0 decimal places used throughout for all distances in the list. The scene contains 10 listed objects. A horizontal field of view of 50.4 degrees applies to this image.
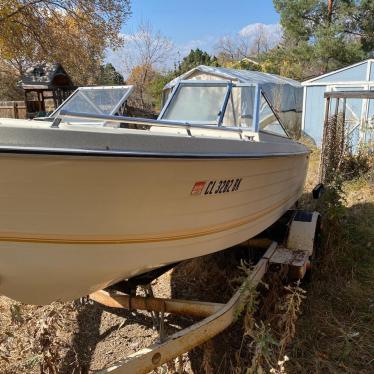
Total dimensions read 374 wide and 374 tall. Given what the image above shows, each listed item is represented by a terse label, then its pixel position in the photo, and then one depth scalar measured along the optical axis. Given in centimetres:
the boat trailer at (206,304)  233
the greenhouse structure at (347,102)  1159
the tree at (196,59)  3422
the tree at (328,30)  1953
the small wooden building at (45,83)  1825
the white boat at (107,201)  204
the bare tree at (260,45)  4660
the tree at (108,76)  3369
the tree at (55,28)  1709
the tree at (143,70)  3234
